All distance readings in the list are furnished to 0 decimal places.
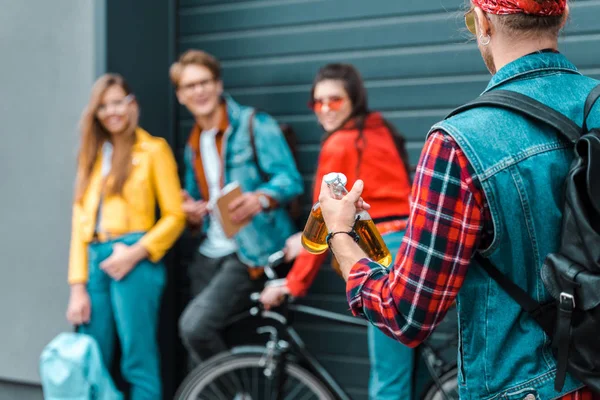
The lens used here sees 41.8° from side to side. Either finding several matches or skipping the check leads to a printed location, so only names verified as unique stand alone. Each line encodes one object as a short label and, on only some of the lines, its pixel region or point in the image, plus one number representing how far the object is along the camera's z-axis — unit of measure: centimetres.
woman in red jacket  358
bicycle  400
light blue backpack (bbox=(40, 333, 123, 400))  424
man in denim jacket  436
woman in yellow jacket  443
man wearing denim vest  164
